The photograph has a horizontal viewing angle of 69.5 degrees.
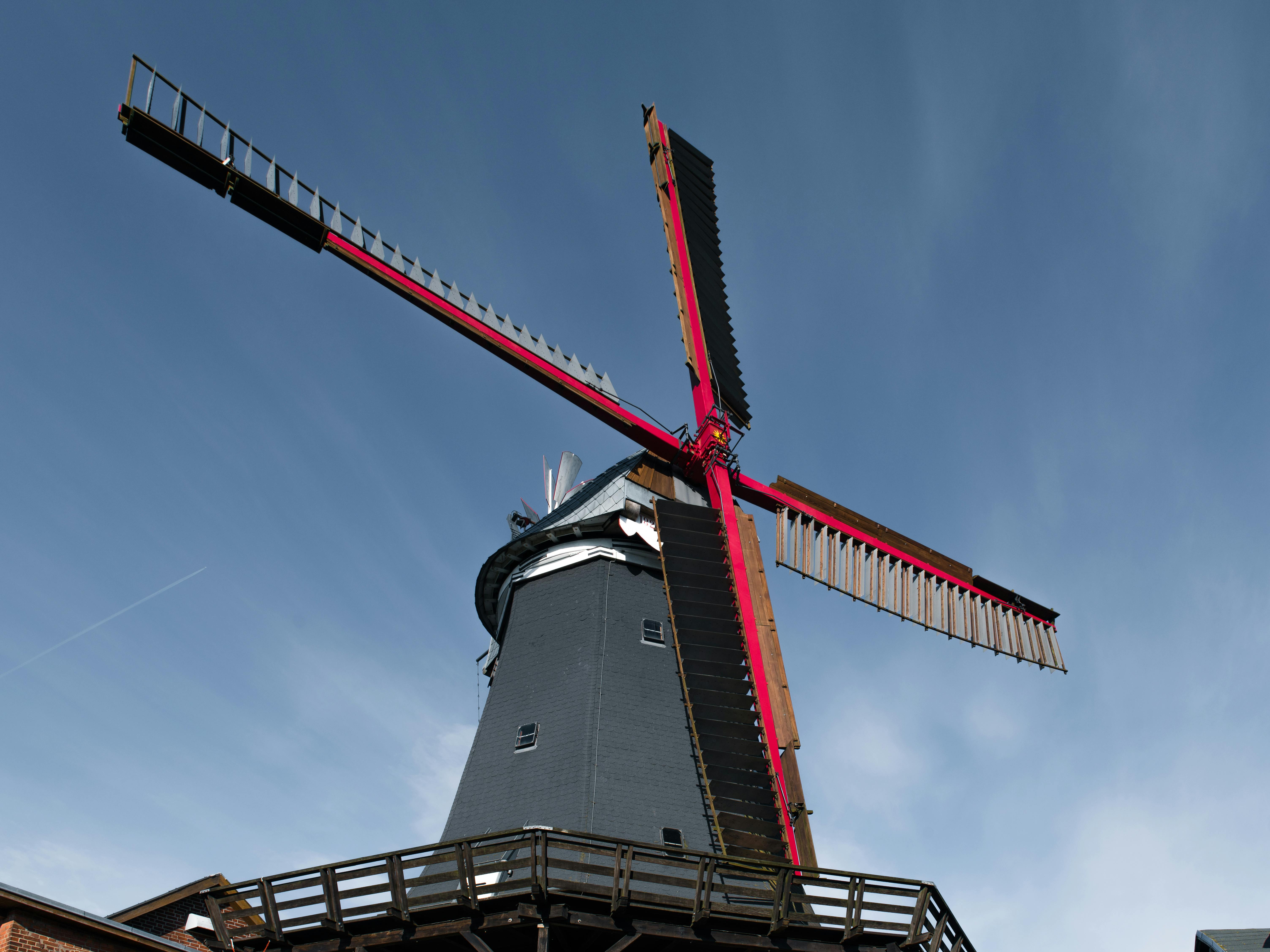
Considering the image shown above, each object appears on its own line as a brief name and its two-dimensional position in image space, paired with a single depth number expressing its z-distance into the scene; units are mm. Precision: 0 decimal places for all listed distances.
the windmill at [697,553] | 12320
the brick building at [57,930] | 9469
